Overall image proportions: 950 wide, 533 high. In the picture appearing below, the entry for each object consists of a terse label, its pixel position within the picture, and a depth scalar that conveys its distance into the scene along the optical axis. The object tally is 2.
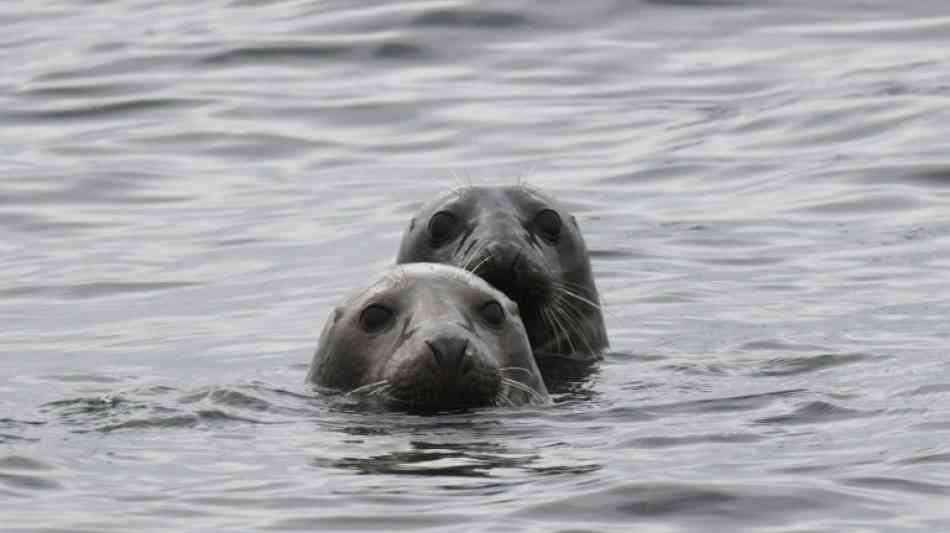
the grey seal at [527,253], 23.81
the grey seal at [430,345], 19.56
